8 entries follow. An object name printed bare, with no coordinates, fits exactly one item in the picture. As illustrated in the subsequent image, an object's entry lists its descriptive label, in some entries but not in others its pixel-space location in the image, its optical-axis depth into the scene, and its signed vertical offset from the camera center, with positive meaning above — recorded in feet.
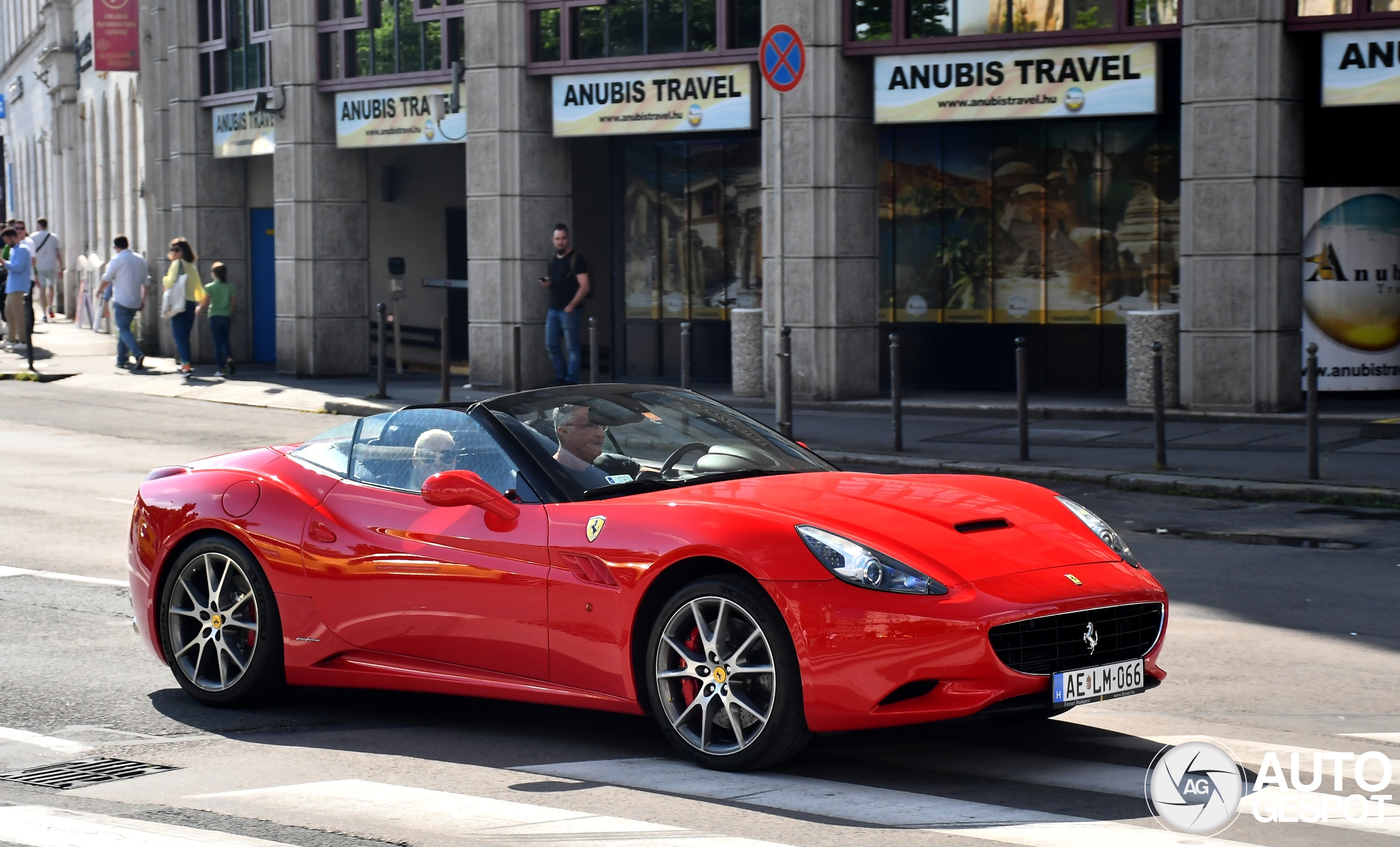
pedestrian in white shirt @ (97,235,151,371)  91.35 +0.64
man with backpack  72.13 -0.19
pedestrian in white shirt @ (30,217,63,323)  123.44 +3.12
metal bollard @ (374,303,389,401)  71.97 -1.80
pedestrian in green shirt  87.61 -0.62
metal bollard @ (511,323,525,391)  66.74 -2.42
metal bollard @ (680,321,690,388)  59.11 -1.96
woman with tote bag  86.84 +0.19
